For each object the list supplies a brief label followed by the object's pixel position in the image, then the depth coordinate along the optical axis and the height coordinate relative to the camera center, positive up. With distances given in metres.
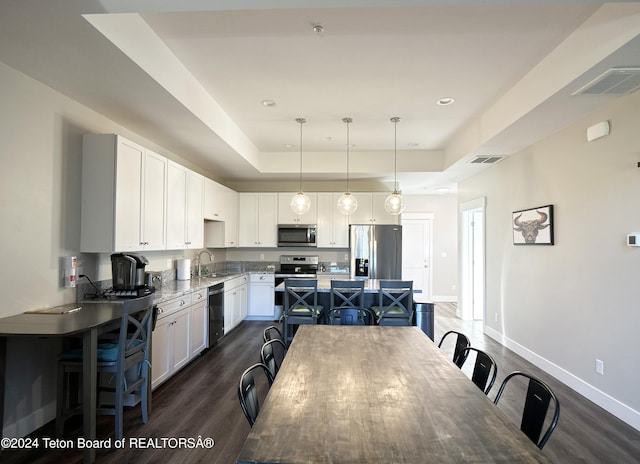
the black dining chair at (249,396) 1.45 -0.72
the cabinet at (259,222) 6.38 +0.36
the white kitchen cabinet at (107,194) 2.88 +0.41
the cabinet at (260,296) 6.03 -0.99
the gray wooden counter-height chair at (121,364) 2.30 -0.87
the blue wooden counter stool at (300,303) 3.86 -0.74
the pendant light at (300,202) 4.31 +0.50
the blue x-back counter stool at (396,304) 3.74 -0.71
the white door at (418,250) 8.06 -0.22
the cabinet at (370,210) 6.27 +0.58
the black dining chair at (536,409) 1.40 -0.73
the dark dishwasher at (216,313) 4.29 -0.97
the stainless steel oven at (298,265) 6.34 -0.46
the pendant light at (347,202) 4.42 +0.52
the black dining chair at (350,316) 3.82 -0.91
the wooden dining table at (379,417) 1.11 -0.71
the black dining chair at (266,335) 2.32 -0.66
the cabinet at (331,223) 6.29 +0.33
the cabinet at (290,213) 6.31 +0.53
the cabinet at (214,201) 4.90 +0.63
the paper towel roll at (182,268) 4.58 -0.37
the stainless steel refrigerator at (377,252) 5.96 -0.20
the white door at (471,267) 6.19 -0.48
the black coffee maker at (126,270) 3.04 -0.27
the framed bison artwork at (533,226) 3.67 +0.18
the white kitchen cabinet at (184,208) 3.84 +0.41
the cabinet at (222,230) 5.70 +0.19
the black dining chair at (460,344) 2.25 -0.71
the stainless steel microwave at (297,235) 6.27 +0.11
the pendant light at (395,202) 4.37 +0.51
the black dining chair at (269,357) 1.95 -0.70
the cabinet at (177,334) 3.08 -0.97
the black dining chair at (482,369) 1.87 -0.74
